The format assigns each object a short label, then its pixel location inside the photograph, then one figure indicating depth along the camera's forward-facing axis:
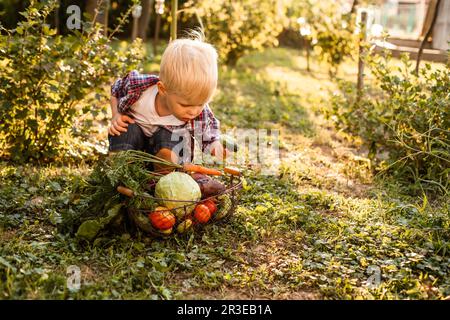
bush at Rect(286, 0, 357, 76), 7.91
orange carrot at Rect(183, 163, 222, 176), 2.95
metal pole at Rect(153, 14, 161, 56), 9.77
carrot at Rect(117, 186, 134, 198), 2.67
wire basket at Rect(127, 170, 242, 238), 2.76
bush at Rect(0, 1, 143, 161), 3.71
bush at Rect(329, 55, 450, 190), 3.88
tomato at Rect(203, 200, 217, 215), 2.97
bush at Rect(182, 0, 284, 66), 9.01
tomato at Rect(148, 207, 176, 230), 2.73
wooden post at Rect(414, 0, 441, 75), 4.72
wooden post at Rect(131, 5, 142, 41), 8.28
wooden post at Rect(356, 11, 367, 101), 4.79
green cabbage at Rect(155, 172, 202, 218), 2.76
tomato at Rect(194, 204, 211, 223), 2.90
